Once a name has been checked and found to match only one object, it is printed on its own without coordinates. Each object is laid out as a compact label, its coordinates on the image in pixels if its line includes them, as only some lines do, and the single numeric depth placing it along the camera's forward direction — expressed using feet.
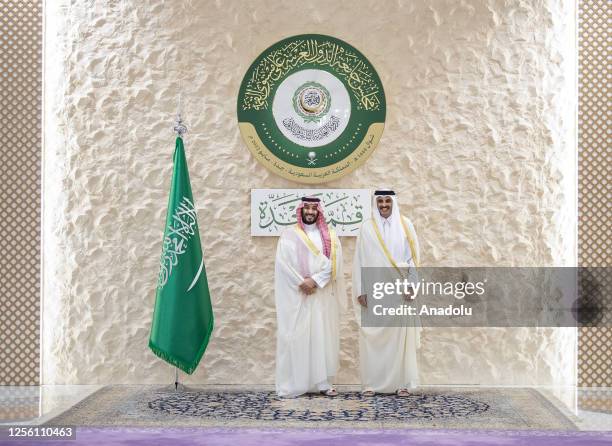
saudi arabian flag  18.92
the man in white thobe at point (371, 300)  18.56
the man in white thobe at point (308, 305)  18.35
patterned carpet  15.49
